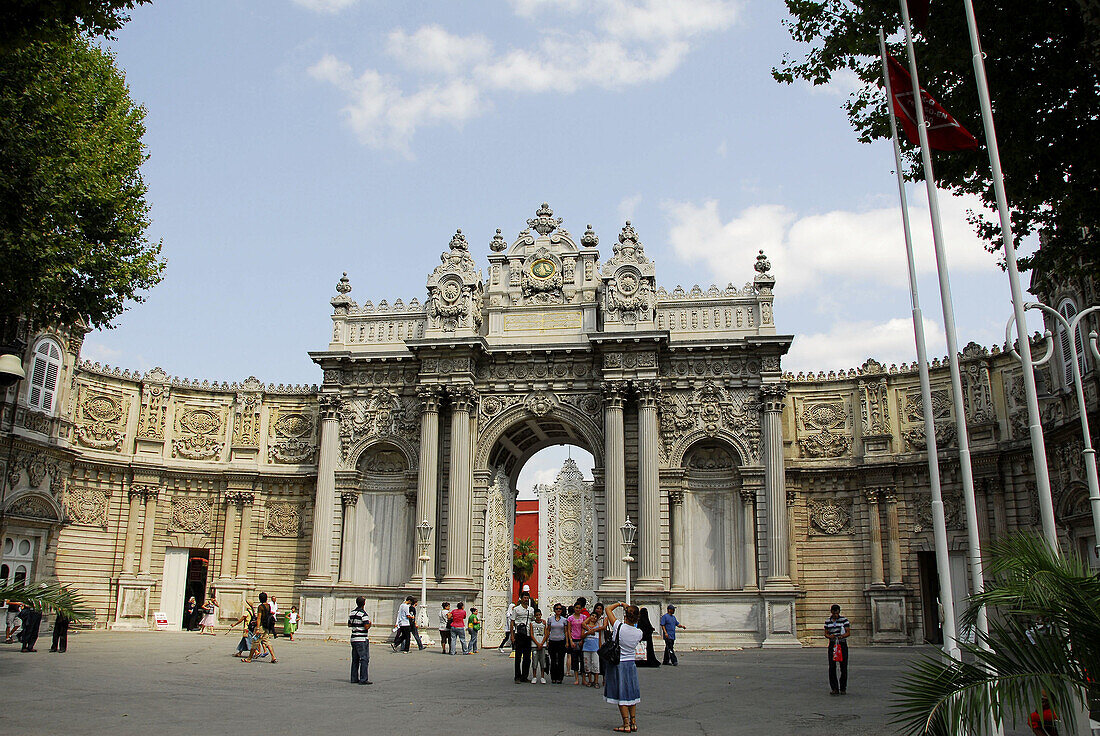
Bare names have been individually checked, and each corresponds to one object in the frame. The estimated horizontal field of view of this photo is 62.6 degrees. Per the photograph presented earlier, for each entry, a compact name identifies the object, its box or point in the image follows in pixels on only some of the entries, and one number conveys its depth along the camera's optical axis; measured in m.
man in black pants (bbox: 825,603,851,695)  17.20
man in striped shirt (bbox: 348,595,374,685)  18.75
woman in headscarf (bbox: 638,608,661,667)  24.38
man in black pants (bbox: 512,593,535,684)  19.91
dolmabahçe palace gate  33.41
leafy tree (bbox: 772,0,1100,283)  18.05
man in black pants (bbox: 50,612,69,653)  23.58
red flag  13.86
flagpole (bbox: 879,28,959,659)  12.50
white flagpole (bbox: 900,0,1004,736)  12.20
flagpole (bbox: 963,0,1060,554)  11.02
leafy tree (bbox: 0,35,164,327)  21.52
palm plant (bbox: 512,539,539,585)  70.56
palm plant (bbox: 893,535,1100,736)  7.29
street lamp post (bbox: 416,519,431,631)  31.39
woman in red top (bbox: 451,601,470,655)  27.25
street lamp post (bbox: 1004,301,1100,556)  13.82
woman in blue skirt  13.14
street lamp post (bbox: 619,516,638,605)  30.69
